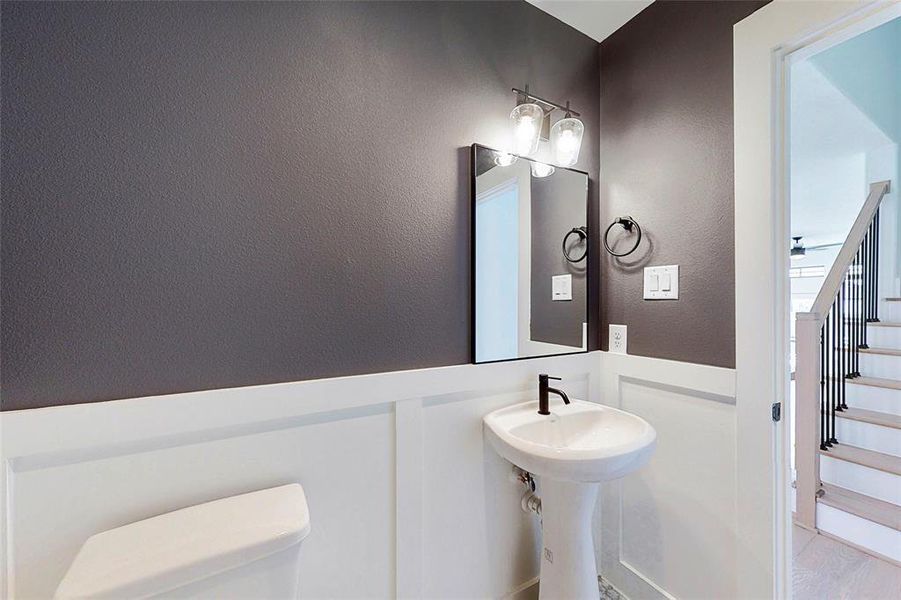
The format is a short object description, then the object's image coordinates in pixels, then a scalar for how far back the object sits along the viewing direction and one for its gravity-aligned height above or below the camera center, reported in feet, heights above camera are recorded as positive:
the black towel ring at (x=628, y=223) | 4.93 +0.99
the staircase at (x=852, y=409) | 6.41 -2.29
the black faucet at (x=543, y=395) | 4.29 -1.13
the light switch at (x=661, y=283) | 4.50 +0.17
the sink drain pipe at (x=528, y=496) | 4.34 -2.35
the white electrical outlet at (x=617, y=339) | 5.08 -0.59
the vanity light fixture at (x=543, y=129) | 4.35 +2.07
